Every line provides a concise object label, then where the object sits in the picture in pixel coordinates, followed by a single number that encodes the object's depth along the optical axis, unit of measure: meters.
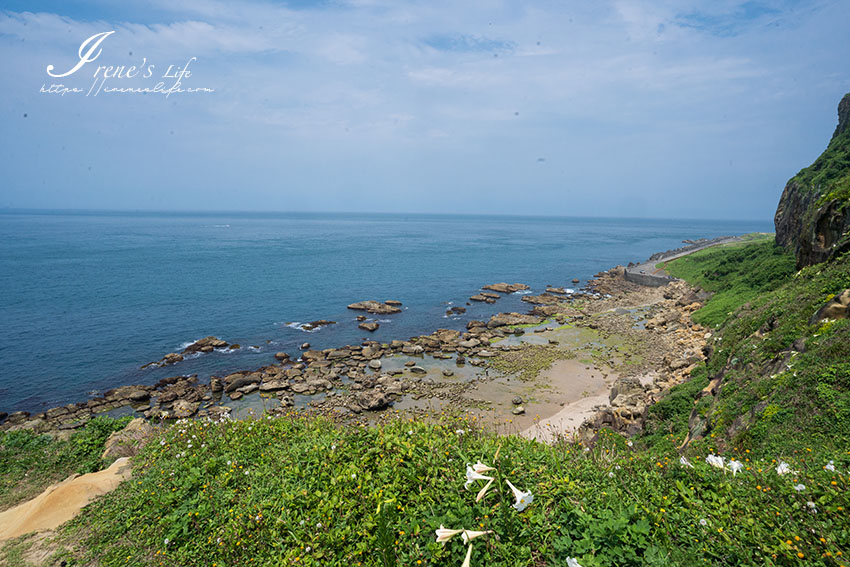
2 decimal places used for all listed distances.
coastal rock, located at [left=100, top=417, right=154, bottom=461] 10.85
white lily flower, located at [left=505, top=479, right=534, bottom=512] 3.49
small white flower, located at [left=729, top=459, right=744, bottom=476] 5.01
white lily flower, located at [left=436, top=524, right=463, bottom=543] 3.07
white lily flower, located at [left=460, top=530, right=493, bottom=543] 3.08
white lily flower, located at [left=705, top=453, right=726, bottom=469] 5.35
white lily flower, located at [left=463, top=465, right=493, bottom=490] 3.71
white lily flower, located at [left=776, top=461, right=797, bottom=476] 4.93
